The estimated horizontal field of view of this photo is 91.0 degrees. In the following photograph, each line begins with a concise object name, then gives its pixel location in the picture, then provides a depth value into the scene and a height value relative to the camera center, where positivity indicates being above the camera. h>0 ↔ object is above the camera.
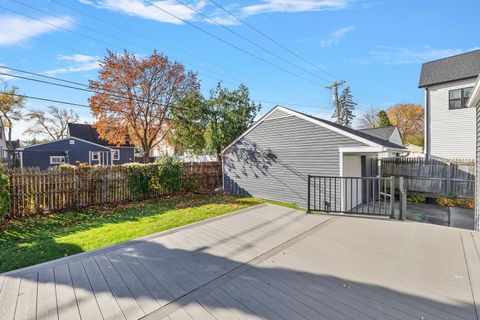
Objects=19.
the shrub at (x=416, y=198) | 10.36 -2.02
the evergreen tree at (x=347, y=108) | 39.00 +7.52
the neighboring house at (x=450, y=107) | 11.37 +2.32
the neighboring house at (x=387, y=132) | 18.55 +1.66
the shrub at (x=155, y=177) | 9.27 -0.89
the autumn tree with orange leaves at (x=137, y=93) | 18.06 +5.03
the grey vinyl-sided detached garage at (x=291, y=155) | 7.67 -0.02
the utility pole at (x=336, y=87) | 19.02 +5.46
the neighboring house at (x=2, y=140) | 26.83 +2.19
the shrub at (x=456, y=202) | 9.24 -2.04
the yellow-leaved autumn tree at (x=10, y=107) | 25.56 +5.78
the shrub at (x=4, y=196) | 5.64 -0.94
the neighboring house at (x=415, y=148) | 26.02 +0.51
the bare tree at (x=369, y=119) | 39.09 +5.83
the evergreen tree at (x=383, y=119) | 30.20 +4.36
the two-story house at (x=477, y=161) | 5.07 -0.21
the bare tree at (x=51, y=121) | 33.12 +5.20
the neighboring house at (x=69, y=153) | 22.27 +0.42
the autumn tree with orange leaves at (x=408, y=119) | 34.34 +4.99
